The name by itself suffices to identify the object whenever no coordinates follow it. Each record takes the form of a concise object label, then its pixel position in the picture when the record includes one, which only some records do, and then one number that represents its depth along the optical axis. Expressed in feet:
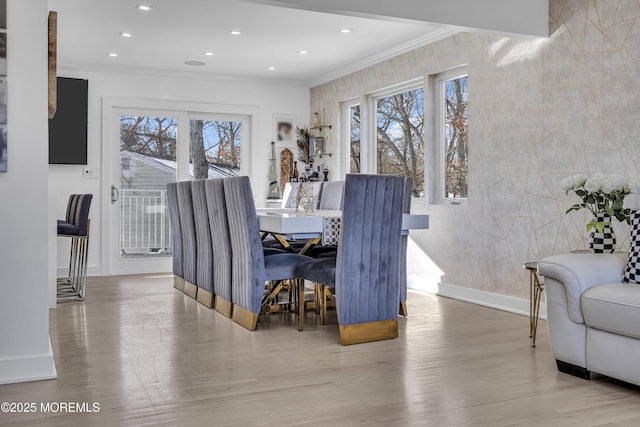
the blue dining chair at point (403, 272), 14.58
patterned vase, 10.85
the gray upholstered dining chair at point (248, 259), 12.78
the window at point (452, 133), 17.90
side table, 11.69
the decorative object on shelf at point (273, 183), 25.48
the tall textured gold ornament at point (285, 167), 25.77
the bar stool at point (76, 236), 16.46
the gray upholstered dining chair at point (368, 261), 11.43
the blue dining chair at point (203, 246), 15.53
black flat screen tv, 21.47
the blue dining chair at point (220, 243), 14.13
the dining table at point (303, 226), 12.78
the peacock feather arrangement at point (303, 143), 25.84
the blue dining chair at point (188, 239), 16.94
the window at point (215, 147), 24.59
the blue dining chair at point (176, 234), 18.43
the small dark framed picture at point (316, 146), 25.22
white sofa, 8.78
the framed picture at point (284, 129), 25.71
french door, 22.95
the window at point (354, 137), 23.38
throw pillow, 9.57
